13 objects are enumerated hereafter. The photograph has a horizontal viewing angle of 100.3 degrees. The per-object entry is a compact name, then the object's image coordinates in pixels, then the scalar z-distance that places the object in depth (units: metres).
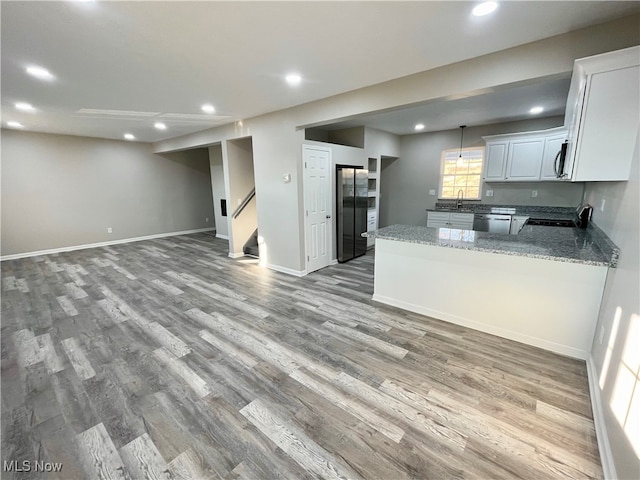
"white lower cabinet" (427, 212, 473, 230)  5.65
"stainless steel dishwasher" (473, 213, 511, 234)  5.16
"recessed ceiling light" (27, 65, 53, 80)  2.56
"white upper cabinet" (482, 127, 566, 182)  4.68
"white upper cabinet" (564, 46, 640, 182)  1.75
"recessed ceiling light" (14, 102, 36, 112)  3.68
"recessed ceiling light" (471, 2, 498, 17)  1.72
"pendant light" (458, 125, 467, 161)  5.70
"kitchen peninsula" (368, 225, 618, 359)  2.27
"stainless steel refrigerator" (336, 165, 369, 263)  4.97
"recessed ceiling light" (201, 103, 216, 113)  3.89
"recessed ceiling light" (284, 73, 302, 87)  2.83
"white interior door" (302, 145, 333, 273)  4.46
